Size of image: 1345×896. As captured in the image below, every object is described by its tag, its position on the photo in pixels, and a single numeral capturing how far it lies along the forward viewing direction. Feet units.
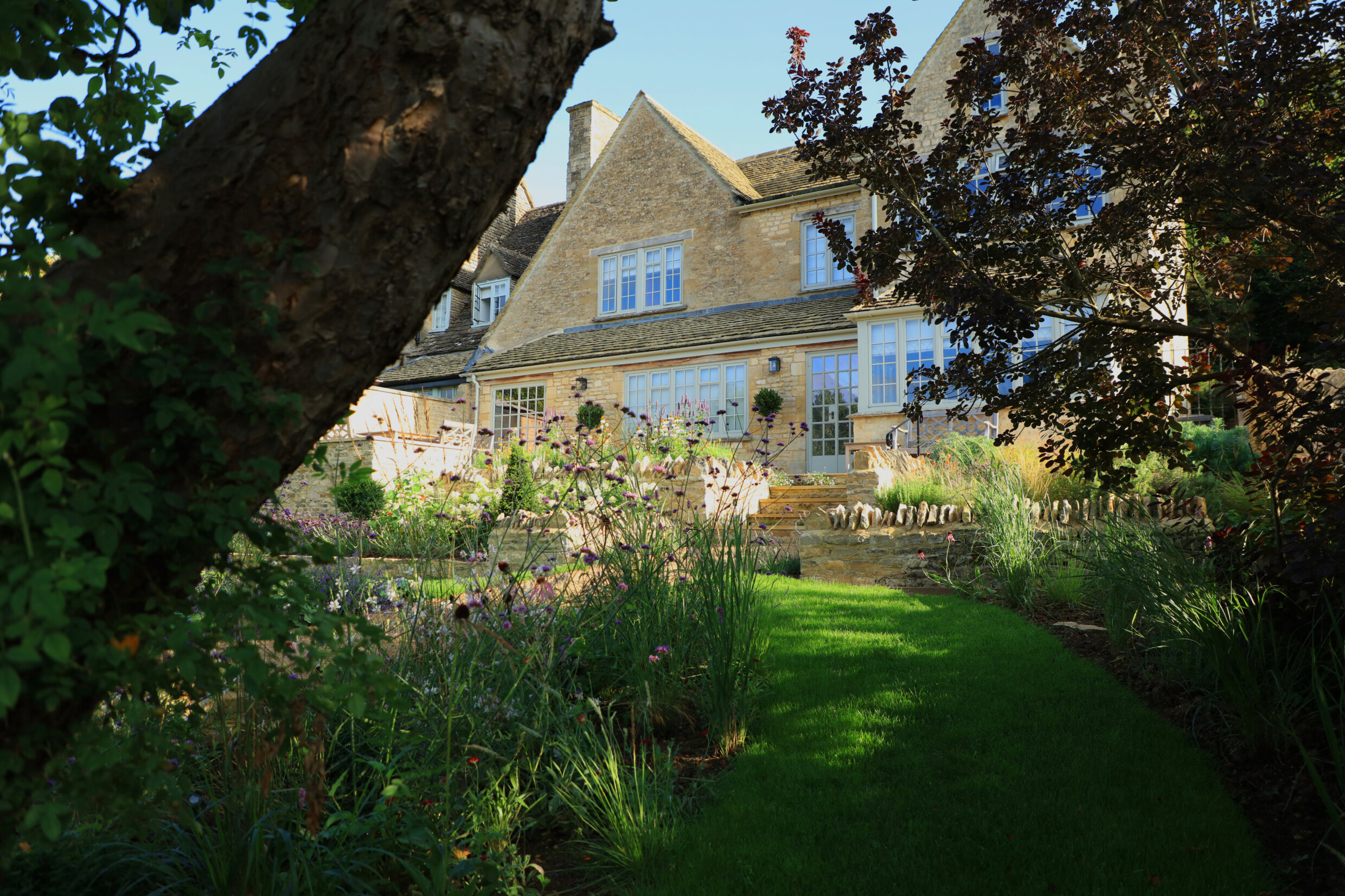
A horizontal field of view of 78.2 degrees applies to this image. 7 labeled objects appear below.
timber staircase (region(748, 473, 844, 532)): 33.65
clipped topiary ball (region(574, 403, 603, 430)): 31.85
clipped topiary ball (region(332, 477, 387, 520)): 33.63
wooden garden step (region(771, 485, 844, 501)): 34.65
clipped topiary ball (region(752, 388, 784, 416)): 49.29
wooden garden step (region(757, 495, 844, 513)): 34.71
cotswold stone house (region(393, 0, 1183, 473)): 48.78
